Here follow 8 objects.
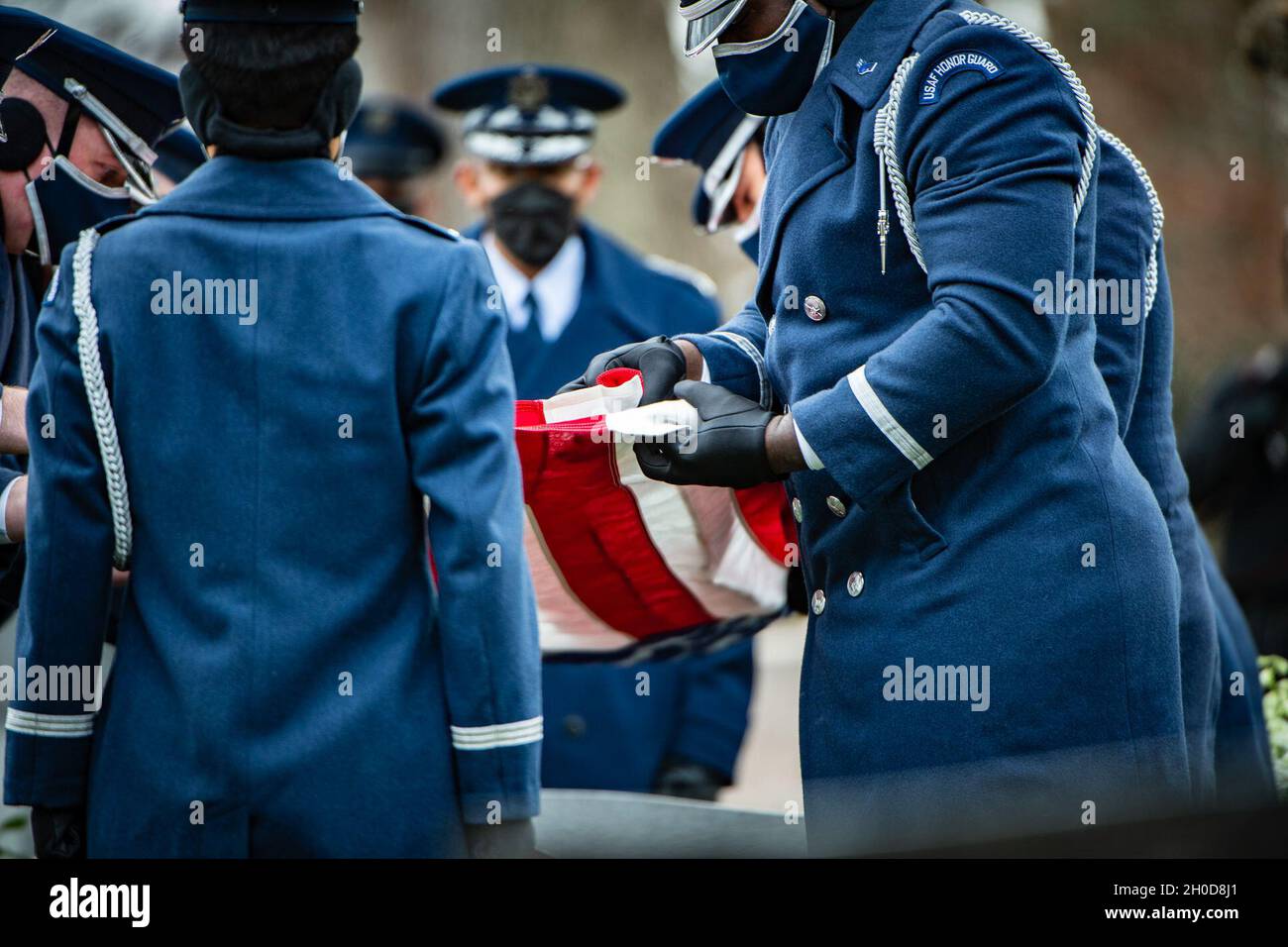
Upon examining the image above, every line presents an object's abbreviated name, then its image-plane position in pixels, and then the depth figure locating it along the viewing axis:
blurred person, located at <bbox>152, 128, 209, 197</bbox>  3.65
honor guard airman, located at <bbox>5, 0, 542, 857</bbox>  2.41
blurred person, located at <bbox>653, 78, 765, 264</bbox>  4.08
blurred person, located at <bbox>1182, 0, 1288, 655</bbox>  5.61
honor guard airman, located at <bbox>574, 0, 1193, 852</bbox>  2.41
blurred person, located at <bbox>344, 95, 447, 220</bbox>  6.86
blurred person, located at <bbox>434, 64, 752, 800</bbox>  4.87
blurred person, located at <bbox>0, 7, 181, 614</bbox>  3.09
